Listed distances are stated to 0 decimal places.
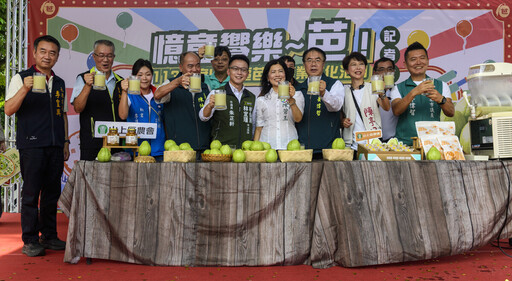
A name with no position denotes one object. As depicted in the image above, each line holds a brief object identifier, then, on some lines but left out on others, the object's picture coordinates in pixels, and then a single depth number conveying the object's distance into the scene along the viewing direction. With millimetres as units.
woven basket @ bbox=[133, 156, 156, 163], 2886
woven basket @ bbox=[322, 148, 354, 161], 2984
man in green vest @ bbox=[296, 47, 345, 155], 3744
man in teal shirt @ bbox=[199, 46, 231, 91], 4469
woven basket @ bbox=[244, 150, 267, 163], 2908
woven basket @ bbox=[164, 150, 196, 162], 2881
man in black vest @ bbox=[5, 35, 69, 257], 3225
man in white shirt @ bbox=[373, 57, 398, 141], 4043
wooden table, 2805
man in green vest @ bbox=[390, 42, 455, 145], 3779
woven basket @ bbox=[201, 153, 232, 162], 2887
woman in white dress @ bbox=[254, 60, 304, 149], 3680
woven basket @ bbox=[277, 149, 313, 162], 2875
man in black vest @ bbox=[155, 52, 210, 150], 3789
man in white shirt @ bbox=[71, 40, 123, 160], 3787
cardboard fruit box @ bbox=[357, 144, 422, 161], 2963
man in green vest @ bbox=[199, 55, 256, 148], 3771
